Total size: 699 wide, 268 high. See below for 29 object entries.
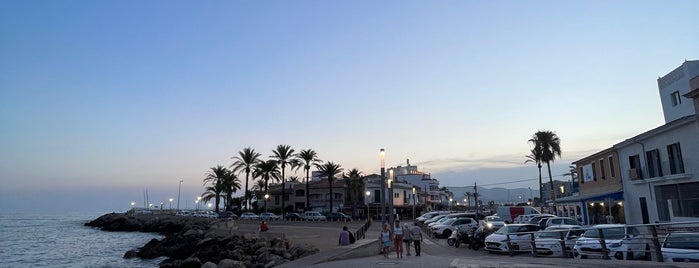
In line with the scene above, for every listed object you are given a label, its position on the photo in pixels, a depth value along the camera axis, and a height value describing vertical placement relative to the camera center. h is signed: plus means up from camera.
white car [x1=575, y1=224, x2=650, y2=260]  14.09 -1.51
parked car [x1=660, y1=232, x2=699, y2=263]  12.34 -1.44
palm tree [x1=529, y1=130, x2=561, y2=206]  62.00 +7.87
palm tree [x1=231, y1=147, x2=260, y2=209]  72.00 +8.32
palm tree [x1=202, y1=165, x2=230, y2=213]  83.12 +6.35
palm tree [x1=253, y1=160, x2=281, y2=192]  71.88 +6.59
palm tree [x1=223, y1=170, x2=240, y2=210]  83.44 +5.11
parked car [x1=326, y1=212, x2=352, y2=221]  64.19 -1.23
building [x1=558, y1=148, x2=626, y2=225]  34.28 +0.81
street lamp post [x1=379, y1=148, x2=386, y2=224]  20.41 +1.29
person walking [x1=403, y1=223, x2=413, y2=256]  19.33 -1.34
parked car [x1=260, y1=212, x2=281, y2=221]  67.51 -0.97
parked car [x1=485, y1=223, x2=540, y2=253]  20.70 -1.71
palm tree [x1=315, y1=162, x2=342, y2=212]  71.74 +6.41
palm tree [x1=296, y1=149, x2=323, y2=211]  70.31 +8.31
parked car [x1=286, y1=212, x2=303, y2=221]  66.12 -1.07
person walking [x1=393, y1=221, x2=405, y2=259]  18.16 -1.34
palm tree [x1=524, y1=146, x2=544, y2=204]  62.66 +6.79
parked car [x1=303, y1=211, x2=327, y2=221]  63.31 -0.99
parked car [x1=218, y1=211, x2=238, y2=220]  73.32 -0.52
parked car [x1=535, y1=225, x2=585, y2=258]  17.30 -1.74
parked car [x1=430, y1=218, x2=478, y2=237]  33.71 -1.62
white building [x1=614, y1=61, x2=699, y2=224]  26.09 +1.86
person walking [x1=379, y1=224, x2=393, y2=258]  18.30 -1.37
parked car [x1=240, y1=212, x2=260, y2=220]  69.56 -0.85
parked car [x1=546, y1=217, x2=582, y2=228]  27.98 -1.24
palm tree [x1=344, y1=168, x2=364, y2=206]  76.56 +4.12
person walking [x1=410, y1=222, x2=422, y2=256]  18.95 -1.33
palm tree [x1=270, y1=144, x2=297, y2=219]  68.12 +8.46
